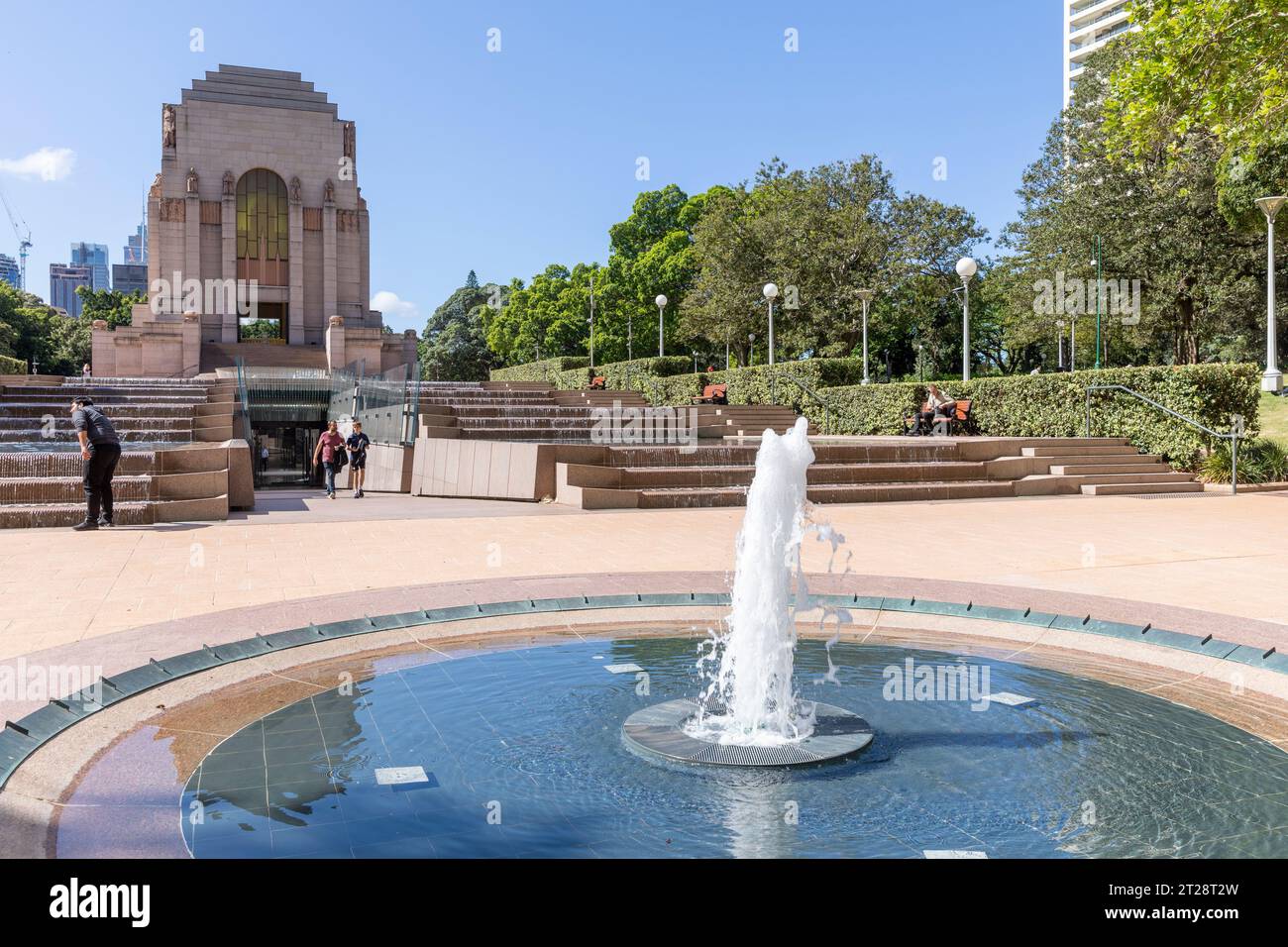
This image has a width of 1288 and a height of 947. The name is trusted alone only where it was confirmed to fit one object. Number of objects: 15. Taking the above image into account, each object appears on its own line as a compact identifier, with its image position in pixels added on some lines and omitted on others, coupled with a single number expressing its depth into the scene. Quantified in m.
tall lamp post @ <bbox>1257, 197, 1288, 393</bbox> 18.83
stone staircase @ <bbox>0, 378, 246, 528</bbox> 13.41
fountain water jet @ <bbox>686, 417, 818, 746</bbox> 4.58
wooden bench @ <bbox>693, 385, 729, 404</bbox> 30.91
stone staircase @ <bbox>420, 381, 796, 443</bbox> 22.27
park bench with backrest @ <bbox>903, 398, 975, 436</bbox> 24.20
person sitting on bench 23.78
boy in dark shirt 18.83
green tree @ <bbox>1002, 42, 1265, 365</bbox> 30.75
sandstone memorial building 43.97
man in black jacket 12.25
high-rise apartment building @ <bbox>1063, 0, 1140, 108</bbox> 117.38
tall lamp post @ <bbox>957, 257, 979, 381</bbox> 21.77
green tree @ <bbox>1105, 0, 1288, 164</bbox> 14.41
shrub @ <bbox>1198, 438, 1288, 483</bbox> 19.39
